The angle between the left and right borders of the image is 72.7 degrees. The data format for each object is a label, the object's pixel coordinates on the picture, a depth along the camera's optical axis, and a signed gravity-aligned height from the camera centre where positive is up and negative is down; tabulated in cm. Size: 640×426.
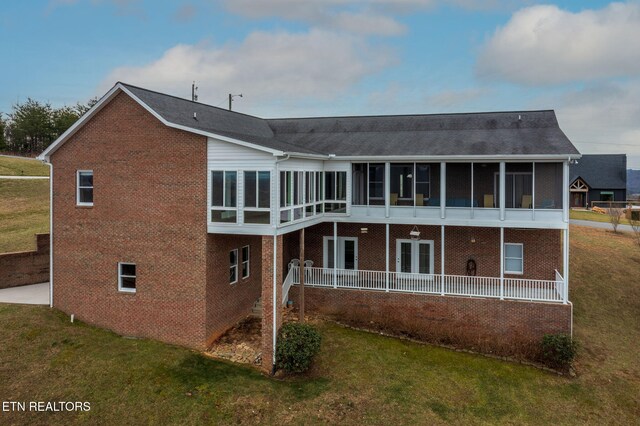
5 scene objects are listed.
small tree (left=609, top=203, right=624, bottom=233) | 3509 -21
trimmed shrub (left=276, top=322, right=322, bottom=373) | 1365 -429
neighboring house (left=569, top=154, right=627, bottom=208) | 5872 +455
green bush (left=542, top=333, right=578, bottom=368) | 1502 -473
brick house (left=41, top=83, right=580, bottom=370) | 1483 -39
